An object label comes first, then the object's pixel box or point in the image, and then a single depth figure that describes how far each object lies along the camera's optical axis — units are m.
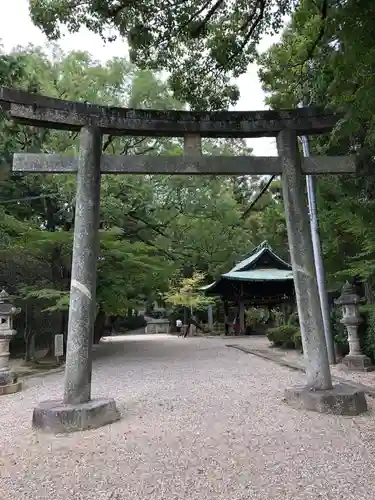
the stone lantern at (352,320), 9.66
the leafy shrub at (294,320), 15.98
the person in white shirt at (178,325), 29.50
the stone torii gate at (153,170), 5.29
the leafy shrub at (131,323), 36.59
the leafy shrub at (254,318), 26.50
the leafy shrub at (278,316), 23.80
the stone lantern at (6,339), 8.38
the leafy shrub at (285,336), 14.47
